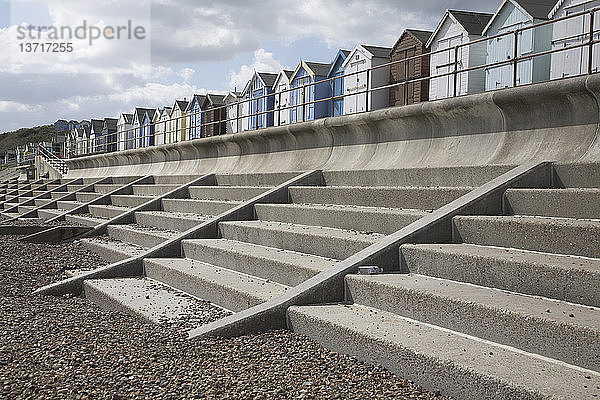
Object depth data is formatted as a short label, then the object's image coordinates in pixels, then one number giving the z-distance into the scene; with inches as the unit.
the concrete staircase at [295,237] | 233.3
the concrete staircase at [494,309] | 126.1
